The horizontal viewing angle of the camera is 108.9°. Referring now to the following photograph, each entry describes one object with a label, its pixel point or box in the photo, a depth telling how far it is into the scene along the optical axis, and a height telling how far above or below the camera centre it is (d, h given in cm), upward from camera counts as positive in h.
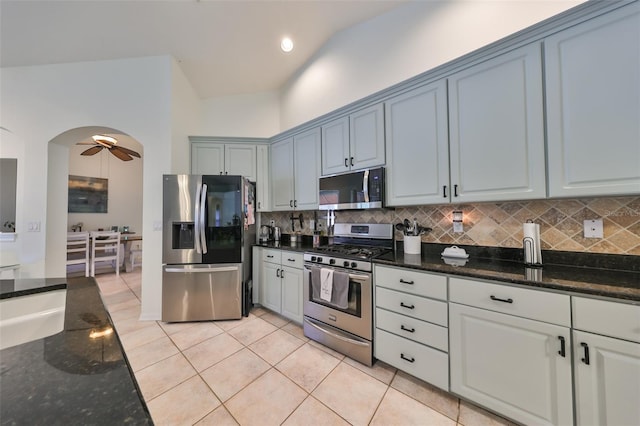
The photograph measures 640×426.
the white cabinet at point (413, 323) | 157 -79
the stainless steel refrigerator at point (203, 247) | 263 -34
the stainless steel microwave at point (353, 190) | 219 +28
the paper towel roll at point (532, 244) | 156 -19
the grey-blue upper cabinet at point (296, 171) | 280 +61
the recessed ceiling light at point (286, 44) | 286 +222
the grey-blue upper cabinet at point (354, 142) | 222 +80
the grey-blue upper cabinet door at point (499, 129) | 149 +62
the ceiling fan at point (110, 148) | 396 +135
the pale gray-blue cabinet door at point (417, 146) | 186 +61
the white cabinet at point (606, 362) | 106 -70
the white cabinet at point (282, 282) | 255 -77
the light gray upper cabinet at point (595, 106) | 124 +64
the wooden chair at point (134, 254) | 500 -79
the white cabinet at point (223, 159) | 324 +85
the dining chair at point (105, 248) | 445 -57
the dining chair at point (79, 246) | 425 -53
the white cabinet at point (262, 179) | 333 +57
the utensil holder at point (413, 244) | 211 -25
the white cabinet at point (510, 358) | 121 -83
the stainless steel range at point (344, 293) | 193 -69
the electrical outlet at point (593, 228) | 151 -8
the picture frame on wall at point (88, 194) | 520 +59
